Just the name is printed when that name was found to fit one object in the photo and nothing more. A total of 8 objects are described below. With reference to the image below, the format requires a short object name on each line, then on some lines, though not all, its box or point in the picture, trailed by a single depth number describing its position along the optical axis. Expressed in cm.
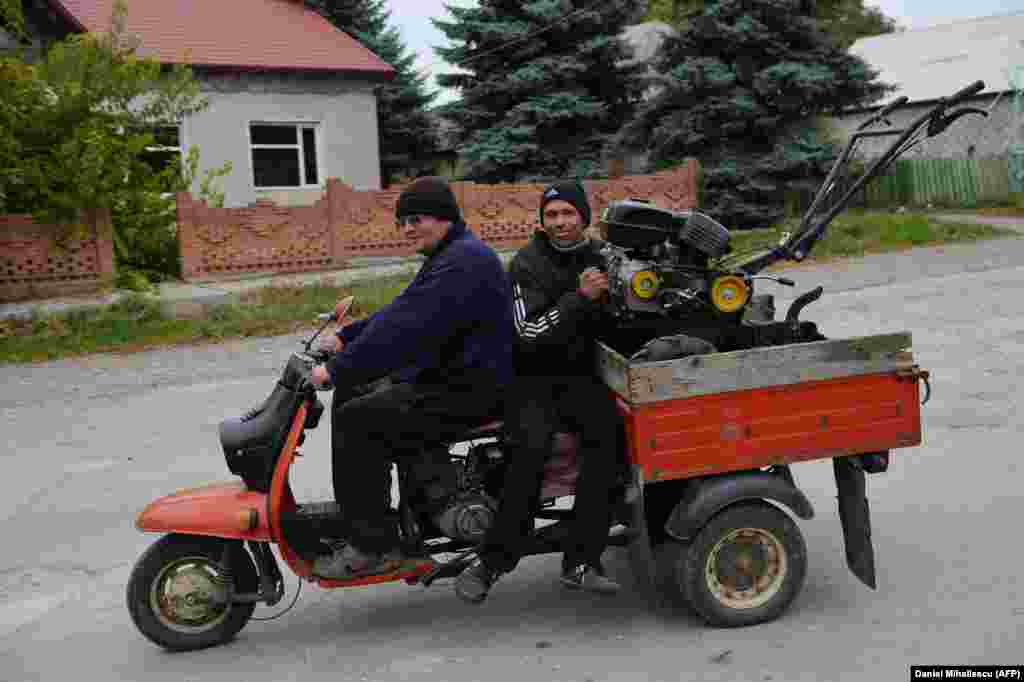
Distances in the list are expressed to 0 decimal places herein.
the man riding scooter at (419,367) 418
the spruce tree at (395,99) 2989
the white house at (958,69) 3122
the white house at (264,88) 2191
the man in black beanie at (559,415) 424
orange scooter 425
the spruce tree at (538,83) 2322
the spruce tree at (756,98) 2170
